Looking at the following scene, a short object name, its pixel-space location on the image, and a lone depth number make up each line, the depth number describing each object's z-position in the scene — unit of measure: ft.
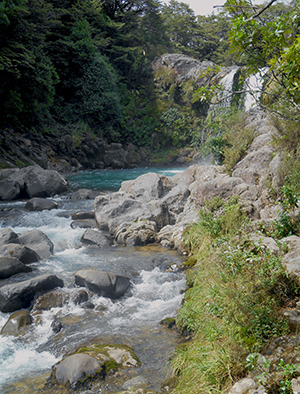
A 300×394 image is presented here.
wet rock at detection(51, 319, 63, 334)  15.63
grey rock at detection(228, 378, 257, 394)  8.49
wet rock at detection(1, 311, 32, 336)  15.60
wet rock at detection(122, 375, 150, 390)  11.49
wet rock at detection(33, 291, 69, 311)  17.70
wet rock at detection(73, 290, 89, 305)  18.10
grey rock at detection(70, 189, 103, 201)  43.75
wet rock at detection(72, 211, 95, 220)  34.81
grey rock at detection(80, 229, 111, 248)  27.84
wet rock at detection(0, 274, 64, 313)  17.44
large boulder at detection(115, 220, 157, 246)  27.94
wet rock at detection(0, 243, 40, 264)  22.79
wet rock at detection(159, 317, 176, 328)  15.66
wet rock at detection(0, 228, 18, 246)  25.40
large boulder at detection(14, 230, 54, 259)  25.31
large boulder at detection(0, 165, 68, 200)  41.45
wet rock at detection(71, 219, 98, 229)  32.16
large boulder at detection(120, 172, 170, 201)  35.04
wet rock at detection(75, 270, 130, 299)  18.85
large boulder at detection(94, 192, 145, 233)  30.99
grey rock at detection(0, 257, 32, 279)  20.92
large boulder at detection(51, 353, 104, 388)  11.75
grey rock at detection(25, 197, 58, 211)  36.70
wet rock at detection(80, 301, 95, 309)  17.76
